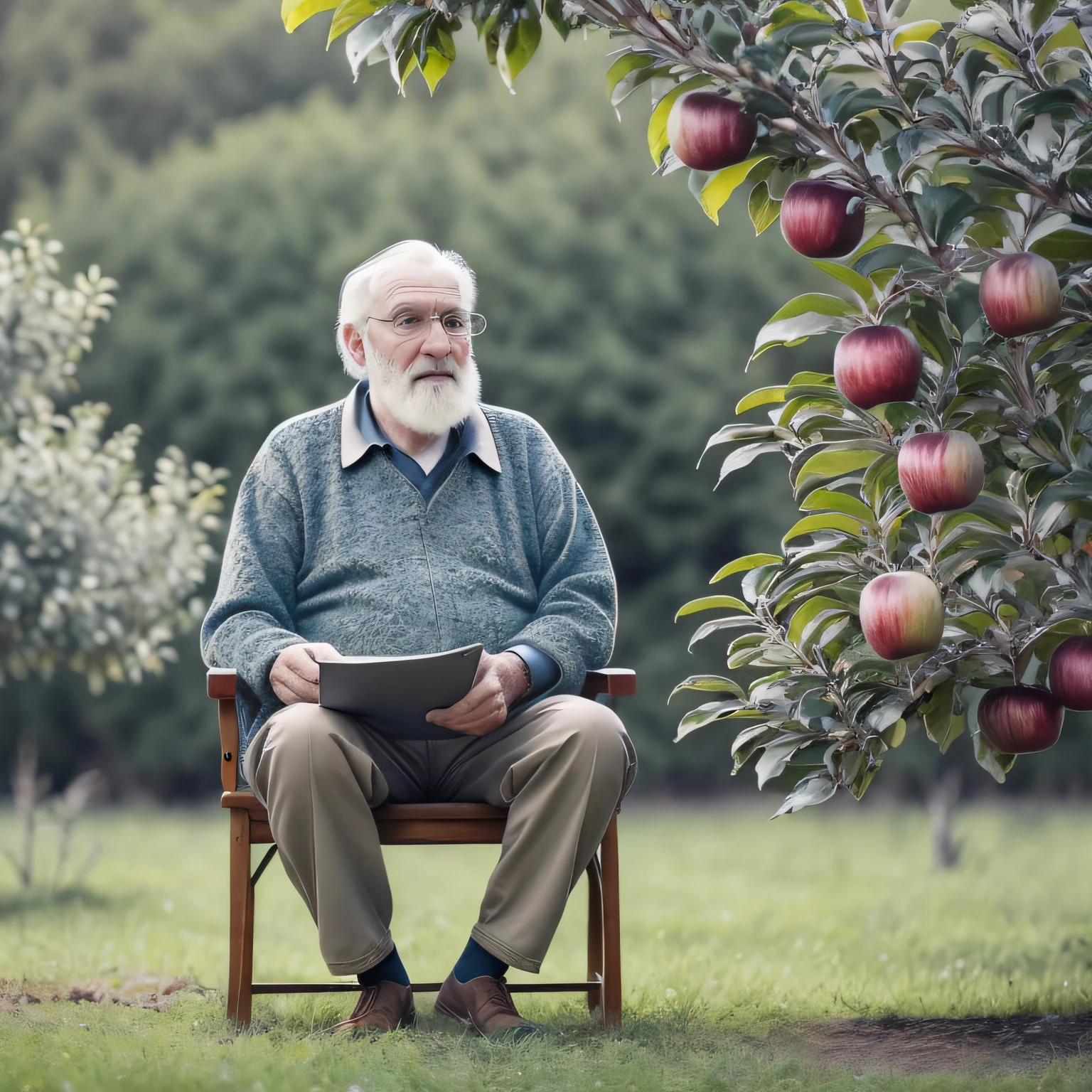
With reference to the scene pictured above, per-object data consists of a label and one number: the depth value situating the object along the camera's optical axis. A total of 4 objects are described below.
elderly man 4.39
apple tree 3.48
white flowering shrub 9.03
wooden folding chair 4.49
